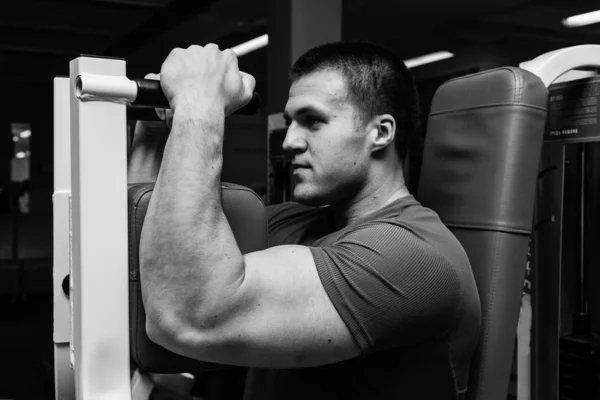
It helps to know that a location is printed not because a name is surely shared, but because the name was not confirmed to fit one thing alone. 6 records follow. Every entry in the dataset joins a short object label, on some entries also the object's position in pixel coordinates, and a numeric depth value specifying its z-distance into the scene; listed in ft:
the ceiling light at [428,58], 18.98
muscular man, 2.72
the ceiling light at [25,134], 31.13
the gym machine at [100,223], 2.52
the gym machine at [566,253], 4.04
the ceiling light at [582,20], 14.39
